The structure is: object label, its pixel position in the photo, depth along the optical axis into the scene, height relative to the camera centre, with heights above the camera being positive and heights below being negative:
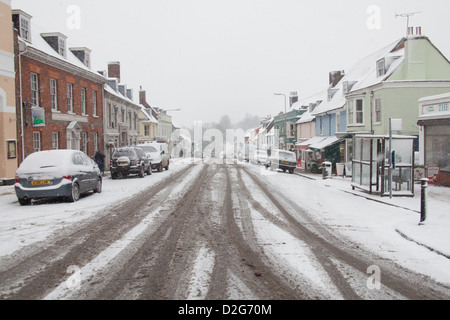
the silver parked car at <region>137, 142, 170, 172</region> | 26.81 -0.44
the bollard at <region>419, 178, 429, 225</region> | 9.46 -1.37
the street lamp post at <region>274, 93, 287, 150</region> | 54.67 +1.04
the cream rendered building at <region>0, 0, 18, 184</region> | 17.61 +2.31
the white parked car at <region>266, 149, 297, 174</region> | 30.88 -1.02
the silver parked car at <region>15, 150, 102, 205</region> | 11.75 -0.81
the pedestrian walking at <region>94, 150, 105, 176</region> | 23.80 -0.51
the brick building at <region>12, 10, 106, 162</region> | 19.64 +3.48
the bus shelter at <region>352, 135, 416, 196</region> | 14.44 -0.67
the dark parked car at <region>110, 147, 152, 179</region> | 21.39 -0.75
